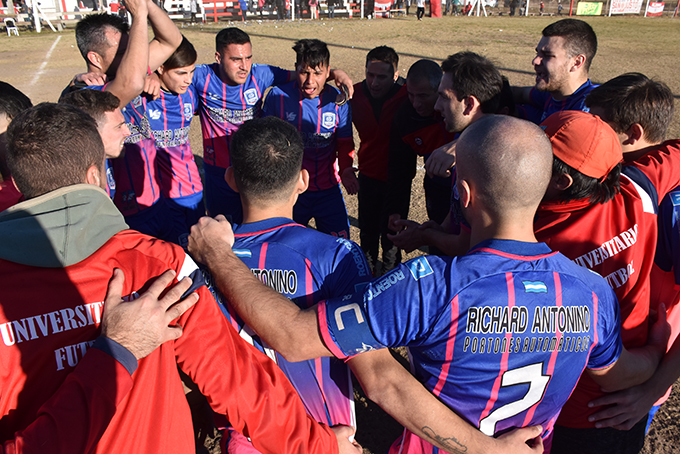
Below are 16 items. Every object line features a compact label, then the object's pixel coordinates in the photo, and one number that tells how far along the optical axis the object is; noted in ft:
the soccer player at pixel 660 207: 6.86
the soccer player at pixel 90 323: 4.70
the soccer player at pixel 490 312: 5.28
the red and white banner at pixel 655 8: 105.50
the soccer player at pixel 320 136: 16.02
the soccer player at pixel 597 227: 6.77
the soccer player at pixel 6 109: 9.43
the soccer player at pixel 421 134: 13.66
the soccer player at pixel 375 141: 16.19
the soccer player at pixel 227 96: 15.89
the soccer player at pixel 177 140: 14.61
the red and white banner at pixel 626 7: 106.11
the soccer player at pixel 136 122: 12.48
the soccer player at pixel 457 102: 10.42
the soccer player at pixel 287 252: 6.77
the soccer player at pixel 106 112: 9.92
